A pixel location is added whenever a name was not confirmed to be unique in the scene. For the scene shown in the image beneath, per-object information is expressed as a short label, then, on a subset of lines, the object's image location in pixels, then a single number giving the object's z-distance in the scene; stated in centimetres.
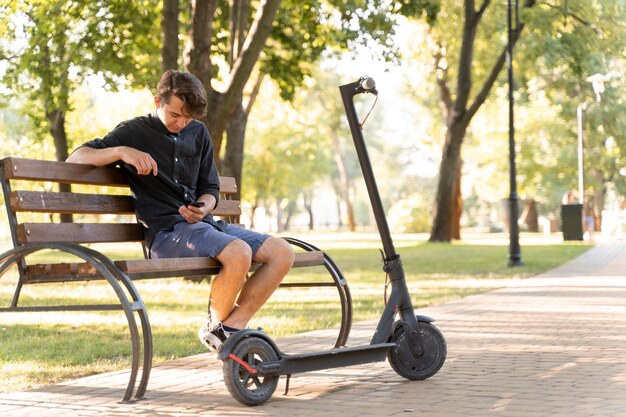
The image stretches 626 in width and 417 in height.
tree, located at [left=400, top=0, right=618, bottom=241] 2462
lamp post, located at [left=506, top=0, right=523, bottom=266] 1933
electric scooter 541
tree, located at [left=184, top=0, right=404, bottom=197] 1827
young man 564
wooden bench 541
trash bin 3388
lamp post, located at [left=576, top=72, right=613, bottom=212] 3344
